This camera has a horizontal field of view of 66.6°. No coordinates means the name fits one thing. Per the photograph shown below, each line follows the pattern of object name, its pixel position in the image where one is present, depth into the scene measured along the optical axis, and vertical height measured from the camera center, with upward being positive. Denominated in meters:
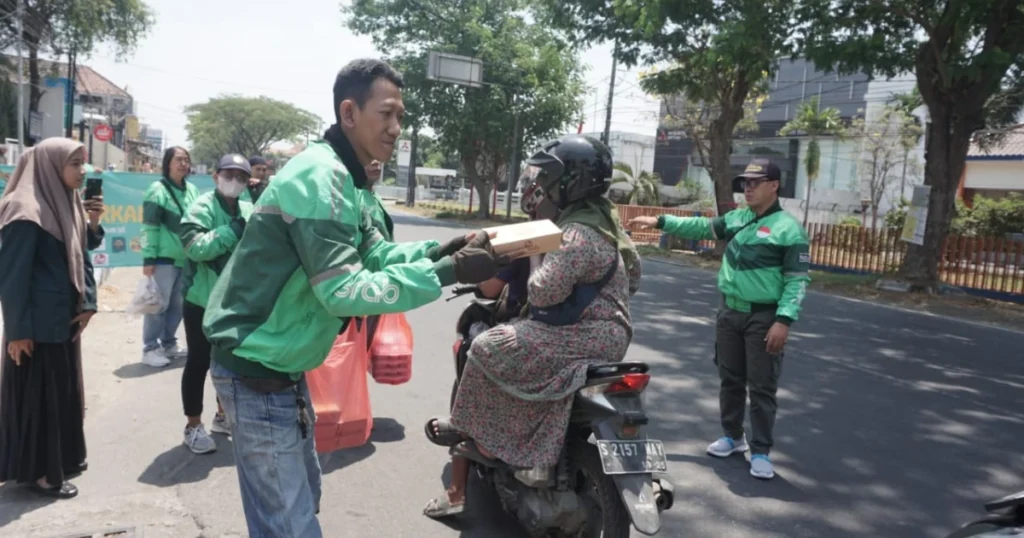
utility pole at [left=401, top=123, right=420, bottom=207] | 44.47 +0.42
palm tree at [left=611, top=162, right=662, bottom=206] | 34.04 +1.00
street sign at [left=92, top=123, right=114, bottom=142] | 24.61 +1.32
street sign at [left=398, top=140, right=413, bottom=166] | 37.16 +2.22
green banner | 9.19 -0.52
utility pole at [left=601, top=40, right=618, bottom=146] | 26.82 +3.40
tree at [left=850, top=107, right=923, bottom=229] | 33.62 +3.97
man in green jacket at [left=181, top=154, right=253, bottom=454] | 4.70 -0.45
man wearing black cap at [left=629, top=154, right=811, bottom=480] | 4.55 -0.42
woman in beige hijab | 3.79 -0.70
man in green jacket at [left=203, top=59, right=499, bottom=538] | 2.12 -0.25
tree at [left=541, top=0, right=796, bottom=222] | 13.12 +3.38
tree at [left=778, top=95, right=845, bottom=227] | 38.34 +5.22
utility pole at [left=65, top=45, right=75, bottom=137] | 31.66 +3.17
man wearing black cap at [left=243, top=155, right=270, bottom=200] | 7.17 +0.15
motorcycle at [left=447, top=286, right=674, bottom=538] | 3.00 -1.06
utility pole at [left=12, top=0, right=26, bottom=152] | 27.16 +3.42
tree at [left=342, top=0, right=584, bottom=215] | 31.55 +5.35
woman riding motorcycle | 3.22 -0.51
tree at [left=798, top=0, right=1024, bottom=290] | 12.19 +2.98
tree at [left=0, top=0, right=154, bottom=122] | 29.91 +5.79
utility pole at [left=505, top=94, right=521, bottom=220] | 31.27 +1.71
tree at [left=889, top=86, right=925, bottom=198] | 32.75 +4.12
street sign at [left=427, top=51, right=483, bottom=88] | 26.77 +4.61
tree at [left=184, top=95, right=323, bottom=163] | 61.38 +4.98
